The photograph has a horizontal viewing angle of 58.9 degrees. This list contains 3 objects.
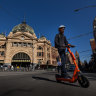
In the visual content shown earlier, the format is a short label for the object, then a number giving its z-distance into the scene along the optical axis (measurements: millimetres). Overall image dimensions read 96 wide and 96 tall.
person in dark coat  3009
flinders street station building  36531
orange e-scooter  2177
